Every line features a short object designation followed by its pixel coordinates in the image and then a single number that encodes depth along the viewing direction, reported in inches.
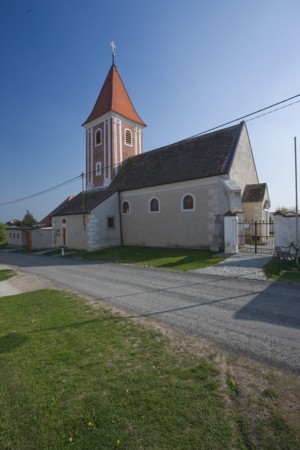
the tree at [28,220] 2137.1
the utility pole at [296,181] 469.5
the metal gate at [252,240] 634.6
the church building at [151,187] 734.5
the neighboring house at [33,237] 1233.0
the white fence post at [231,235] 607.5
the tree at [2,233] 1659.2
